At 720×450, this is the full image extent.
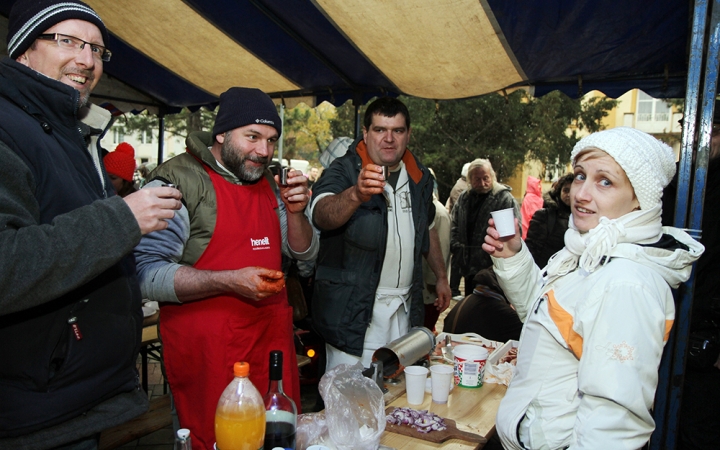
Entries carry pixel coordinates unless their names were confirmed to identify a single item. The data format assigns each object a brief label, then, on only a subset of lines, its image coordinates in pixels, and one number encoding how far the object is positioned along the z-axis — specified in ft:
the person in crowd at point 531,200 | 29.22
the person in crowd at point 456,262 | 23.63
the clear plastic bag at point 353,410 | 5.87
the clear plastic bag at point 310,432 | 6.09
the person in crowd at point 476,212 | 22.06
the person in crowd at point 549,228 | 17.46
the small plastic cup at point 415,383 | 7.60
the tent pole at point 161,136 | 21.67
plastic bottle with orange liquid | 4.69
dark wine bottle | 5.28
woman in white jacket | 4.61
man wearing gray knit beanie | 4.34
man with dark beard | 7.39
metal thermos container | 8.18
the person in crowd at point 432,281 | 16.48
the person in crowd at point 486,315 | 12.43
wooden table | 6.42
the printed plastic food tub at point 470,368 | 8.39
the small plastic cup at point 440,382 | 7.61
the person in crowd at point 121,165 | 16.01
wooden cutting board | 6.50
